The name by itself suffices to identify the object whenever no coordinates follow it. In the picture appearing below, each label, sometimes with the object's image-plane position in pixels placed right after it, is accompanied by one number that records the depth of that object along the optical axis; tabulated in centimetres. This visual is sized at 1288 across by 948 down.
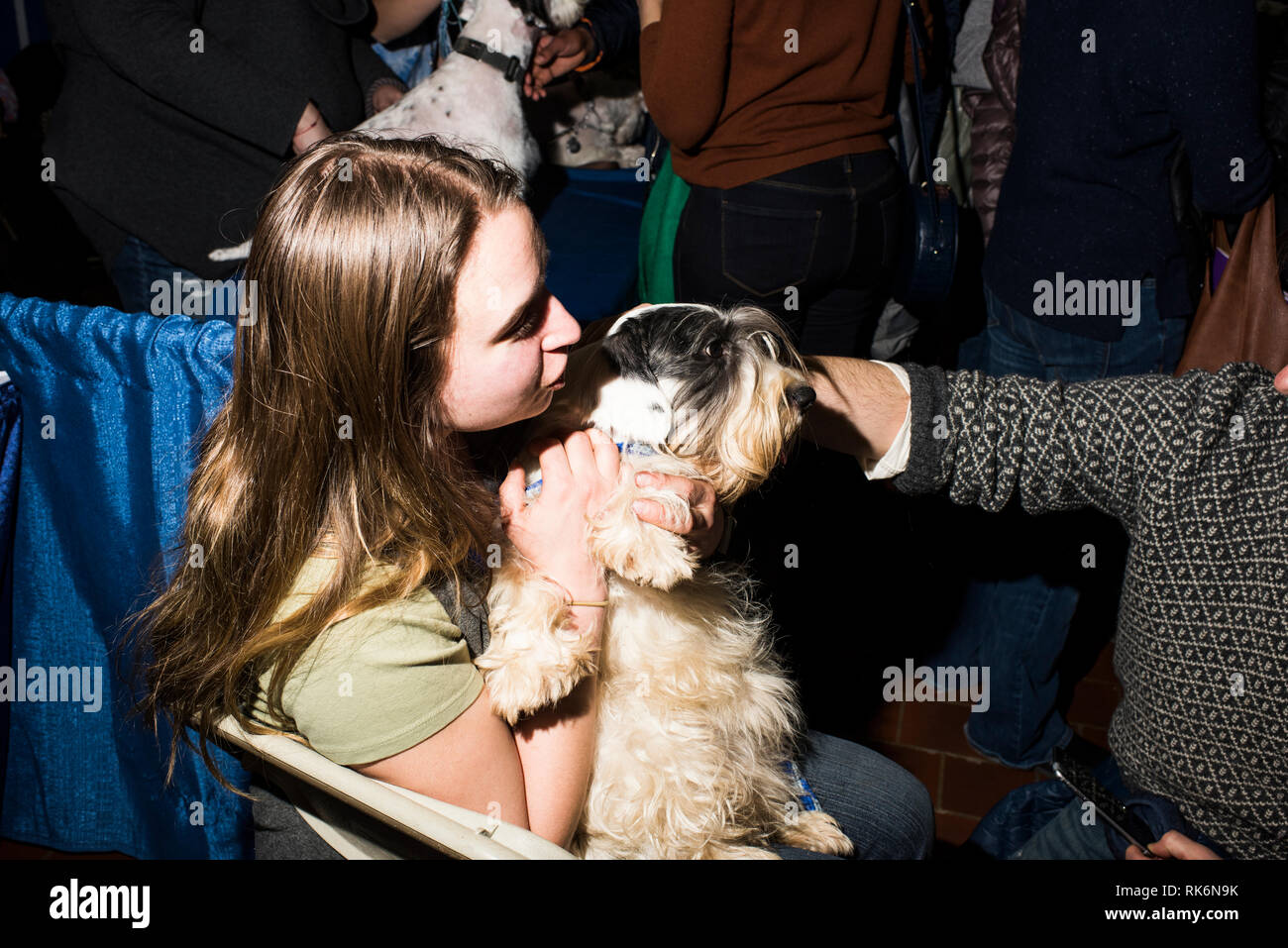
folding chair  118
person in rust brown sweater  230
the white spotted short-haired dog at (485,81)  304
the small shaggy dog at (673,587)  169
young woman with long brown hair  125
